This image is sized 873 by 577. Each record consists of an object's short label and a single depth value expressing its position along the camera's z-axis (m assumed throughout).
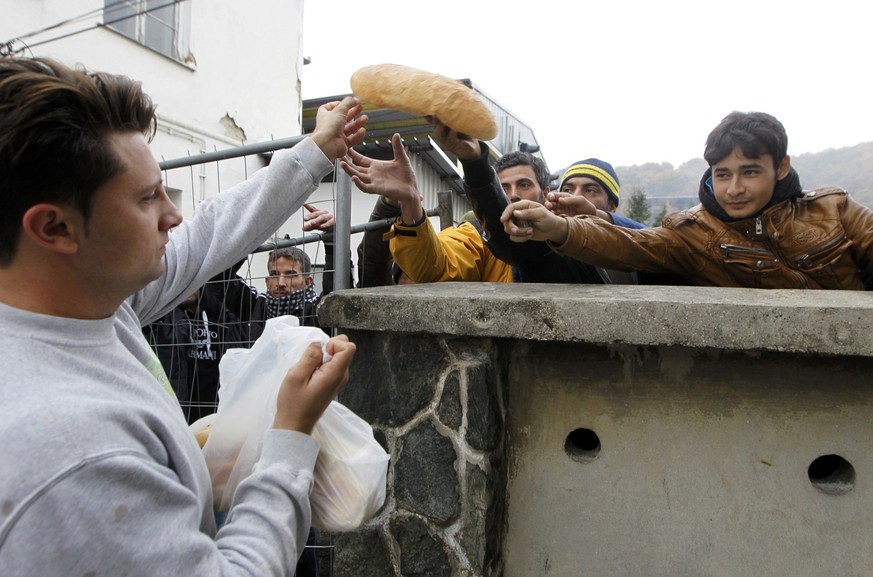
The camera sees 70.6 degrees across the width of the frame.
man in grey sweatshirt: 0.82
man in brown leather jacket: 2.26
